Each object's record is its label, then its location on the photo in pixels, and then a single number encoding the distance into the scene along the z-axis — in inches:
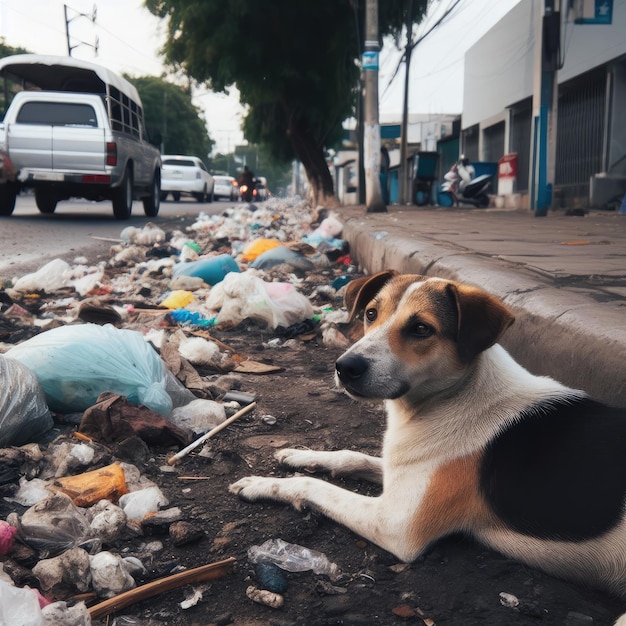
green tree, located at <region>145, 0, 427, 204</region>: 718.5
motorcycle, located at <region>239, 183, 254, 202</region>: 1237.3
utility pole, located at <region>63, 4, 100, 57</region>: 1749.5
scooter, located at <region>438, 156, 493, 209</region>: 762.2
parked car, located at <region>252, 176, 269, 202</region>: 1556.5
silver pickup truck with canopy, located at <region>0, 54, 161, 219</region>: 489.1
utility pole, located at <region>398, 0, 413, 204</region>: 812.6
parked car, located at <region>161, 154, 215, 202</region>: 1033.5
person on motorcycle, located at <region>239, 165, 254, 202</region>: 1221.1
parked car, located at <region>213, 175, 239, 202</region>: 1429.6
